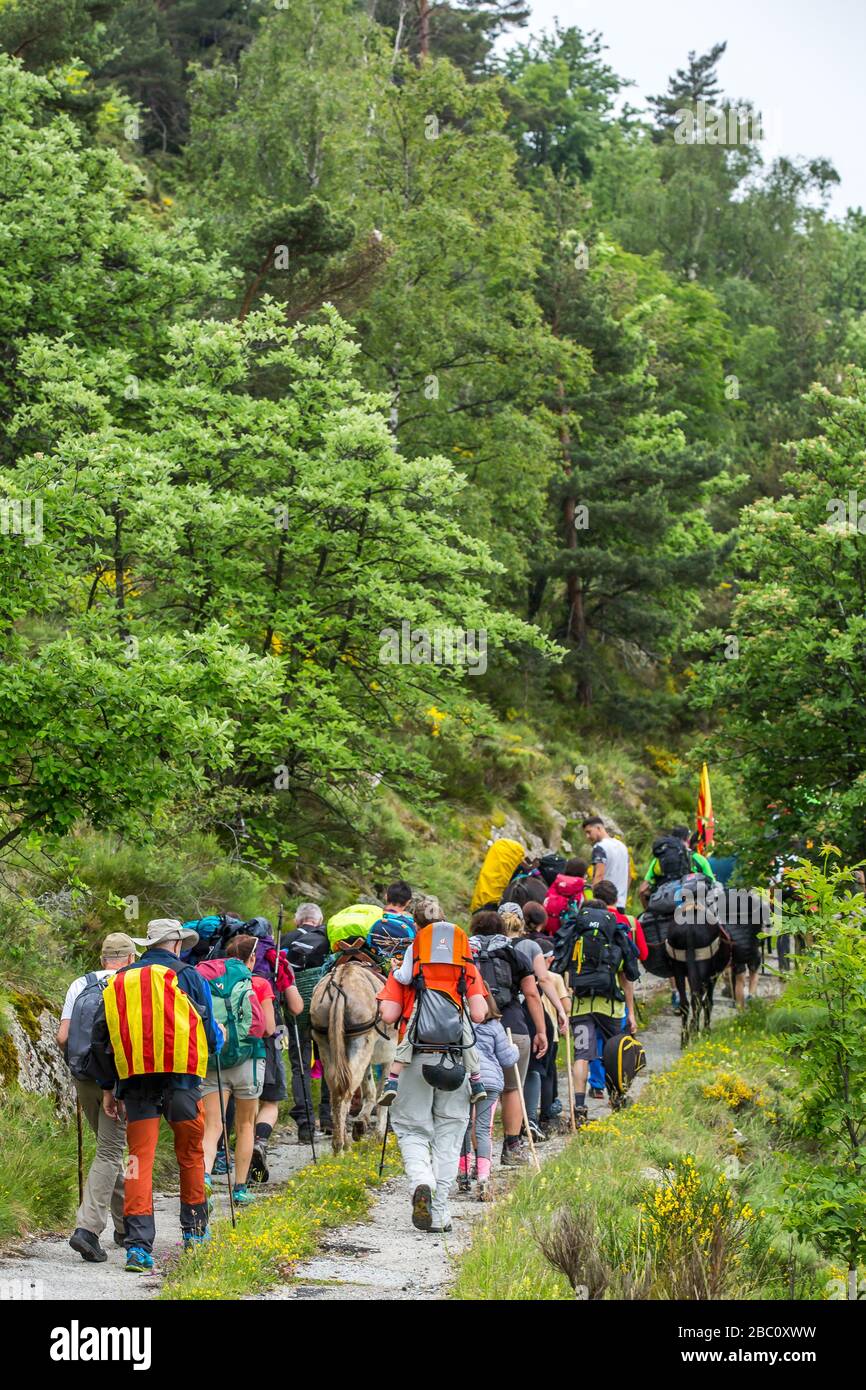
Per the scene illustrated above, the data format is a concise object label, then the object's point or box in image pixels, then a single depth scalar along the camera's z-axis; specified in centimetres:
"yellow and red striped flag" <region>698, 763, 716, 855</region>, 2238
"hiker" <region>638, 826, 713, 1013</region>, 1745
